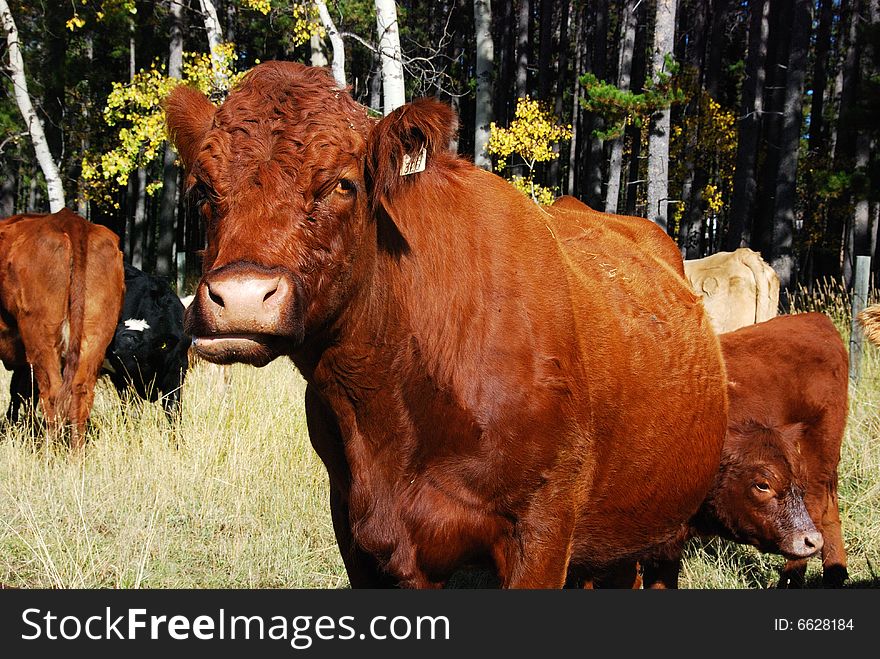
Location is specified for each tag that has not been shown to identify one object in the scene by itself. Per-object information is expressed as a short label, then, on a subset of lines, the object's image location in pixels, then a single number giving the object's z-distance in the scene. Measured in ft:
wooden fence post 27.86
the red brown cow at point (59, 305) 21.74
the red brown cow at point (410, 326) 7.13
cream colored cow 29.58
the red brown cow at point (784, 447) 13.76
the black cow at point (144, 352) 25.33
